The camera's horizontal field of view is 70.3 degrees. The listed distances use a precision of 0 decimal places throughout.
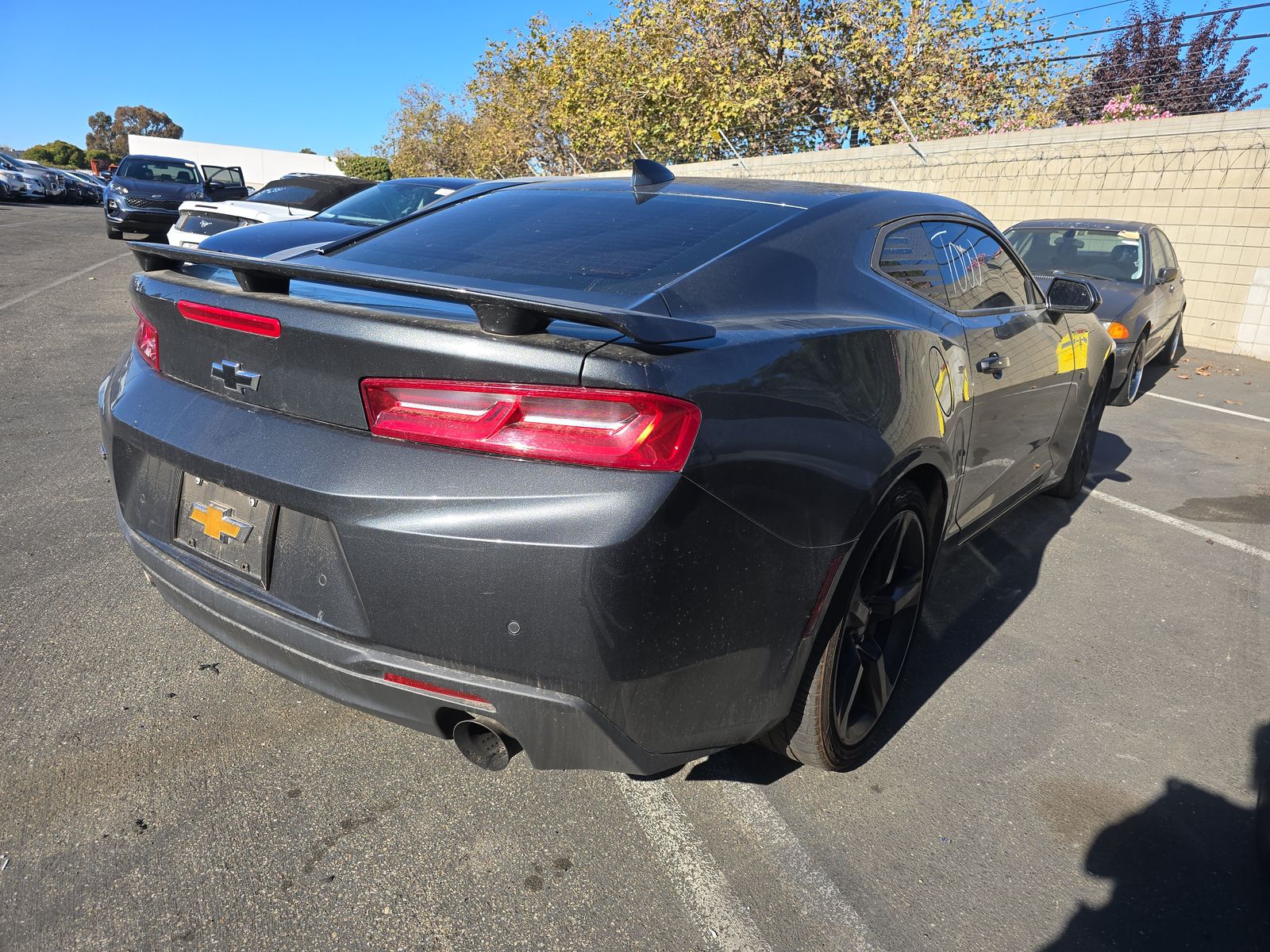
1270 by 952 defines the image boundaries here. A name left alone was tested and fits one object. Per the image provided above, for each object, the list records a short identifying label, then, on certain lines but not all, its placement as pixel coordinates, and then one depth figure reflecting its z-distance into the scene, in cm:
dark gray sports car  169
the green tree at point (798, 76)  1969
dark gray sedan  774
